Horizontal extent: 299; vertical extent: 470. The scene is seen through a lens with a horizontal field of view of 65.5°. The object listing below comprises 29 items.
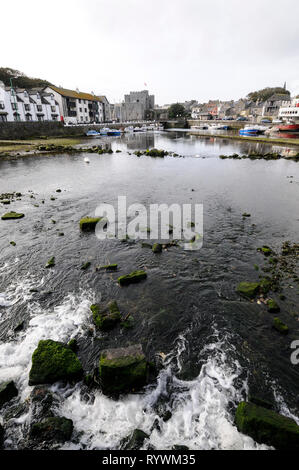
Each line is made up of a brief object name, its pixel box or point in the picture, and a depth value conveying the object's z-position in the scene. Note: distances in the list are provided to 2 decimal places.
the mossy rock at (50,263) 12.55
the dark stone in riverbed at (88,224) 16.53
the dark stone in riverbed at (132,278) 11.20
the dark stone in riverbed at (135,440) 5.63
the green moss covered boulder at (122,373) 6.64
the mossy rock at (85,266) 12.36
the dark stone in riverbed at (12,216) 18.20
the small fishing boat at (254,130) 80.31
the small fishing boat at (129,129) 115.15
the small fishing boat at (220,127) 110.69
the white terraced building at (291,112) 95.48
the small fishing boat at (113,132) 93.94
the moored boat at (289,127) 77.81
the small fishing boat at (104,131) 94.69
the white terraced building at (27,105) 77.81
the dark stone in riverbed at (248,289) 10.26
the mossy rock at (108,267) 12.34
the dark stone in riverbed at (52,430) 5.73
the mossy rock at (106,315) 8.80
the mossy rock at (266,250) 13.40
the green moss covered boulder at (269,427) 5.34
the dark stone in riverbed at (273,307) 9.42
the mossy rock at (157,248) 13.91
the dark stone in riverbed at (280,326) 8.53
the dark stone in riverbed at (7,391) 6.47
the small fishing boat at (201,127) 129.39
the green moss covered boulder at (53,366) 6.96
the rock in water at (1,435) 5.70
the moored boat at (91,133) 90.72
